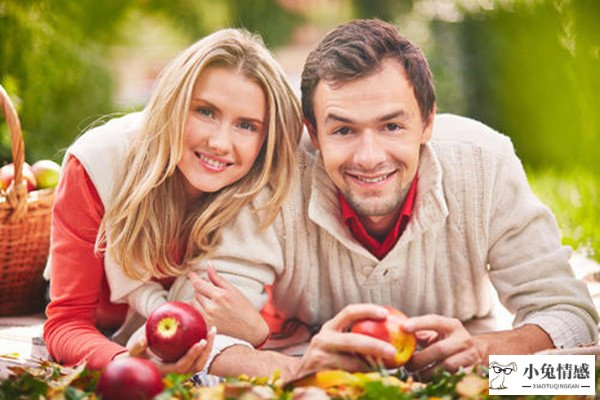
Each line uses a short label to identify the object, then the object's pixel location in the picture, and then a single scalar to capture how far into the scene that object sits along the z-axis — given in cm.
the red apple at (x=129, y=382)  256
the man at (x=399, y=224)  325
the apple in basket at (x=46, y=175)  443
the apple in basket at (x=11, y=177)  428
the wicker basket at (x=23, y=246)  409
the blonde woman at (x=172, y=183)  331
